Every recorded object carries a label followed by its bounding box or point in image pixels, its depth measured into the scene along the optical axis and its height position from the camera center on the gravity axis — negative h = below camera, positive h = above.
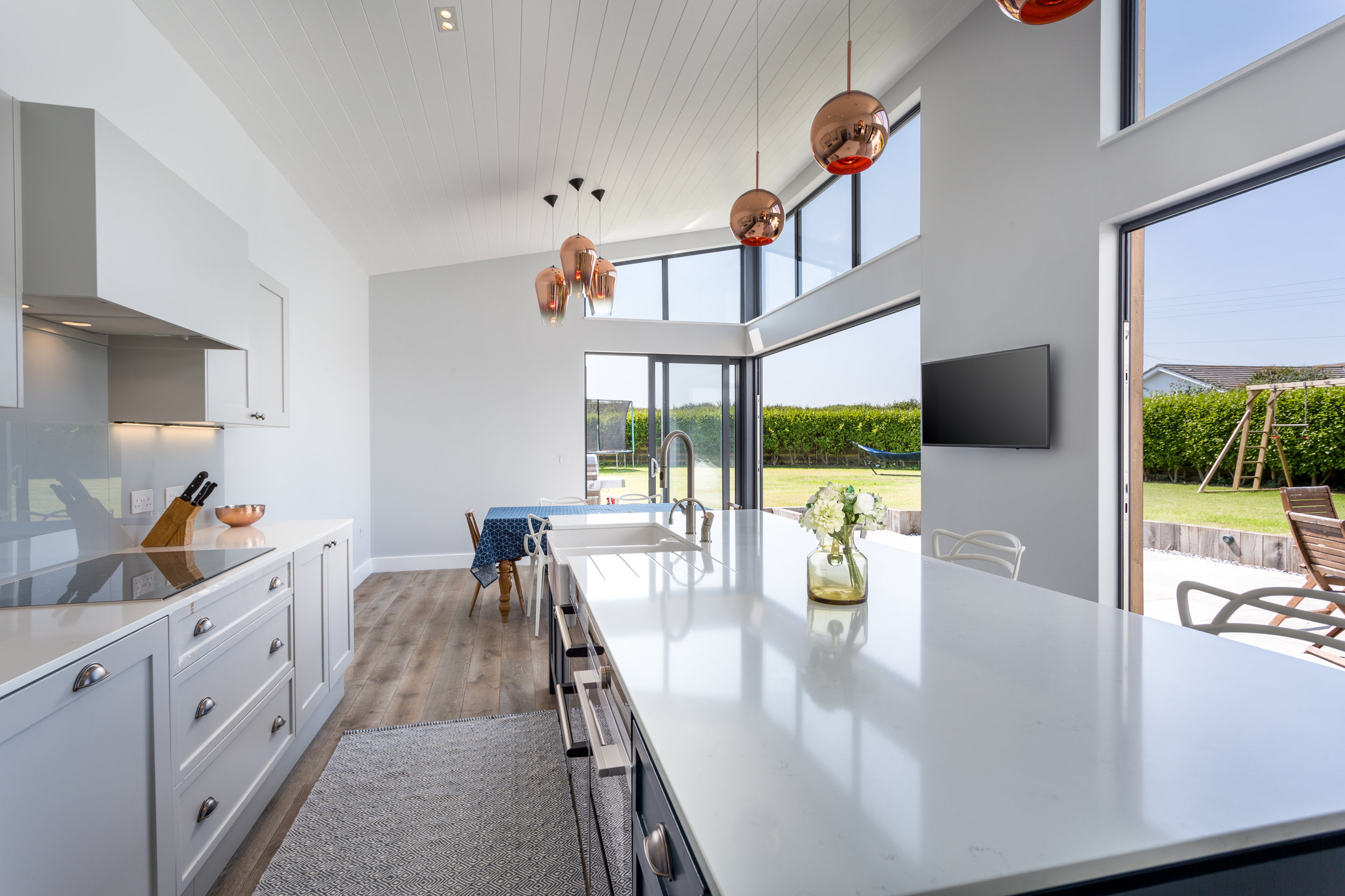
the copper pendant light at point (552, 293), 4.02 +1.00
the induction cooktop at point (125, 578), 1.56 -0.36
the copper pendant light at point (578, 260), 3.49 +1.05
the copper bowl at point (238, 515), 2.68 -0.29
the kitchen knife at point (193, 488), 2.38 -0.15
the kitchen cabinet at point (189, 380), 2.17 +0.26
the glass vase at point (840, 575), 1.43 -0.30
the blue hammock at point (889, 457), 5.06 -0.11
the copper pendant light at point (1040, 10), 1.41 +1.00
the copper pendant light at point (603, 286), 3.63 +0.94
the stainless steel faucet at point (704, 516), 2.29 -0.27
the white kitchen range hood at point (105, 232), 1.53 +0.59
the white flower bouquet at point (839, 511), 1.35 -0.15
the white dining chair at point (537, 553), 3.95 -0.72
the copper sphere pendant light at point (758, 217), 2.59 +0.96
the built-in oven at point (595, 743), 1.08 -0.63
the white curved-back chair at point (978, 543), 2.20 -0.40
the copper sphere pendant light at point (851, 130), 1.96 +1.00
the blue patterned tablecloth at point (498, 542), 4.36 -0.68
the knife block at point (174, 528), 2.30 -0.29
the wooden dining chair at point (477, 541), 4.43 -0.68
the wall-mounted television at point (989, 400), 3.04 +0.23
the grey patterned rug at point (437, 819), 1.83 -1.26
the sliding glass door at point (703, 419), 6.84 +0.30
